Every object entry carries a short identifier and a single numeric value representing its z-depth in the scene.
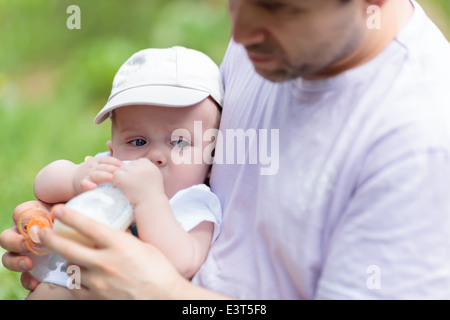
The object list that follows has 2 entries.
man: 1.55
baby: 1.69
